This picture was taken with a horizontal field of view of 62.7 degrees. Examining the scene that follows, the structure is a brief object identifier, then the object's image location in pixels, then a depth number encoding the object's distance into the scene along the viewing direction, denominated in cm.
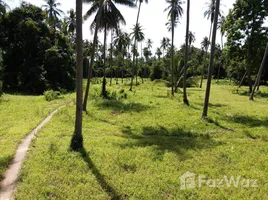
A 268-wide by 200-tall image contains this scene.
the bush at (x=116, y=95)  1962
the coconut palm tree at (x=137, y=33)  2948
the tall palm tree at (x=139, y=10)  2383
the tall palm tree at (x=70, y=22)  3588
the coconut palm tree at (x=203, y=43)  6025
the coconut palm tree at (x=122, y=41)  3642
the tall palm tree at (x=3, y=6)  2017
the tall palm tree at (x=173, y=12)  2040
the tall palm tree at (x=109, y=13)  1603
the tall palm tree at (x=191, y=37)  4285
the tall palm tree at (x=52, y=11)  3255
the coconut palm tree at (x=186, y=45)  1530
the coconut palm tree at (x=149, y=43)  6859
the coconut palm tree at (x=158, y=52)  7504
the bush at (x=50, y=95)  1863
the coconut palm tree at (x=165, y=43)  6406
